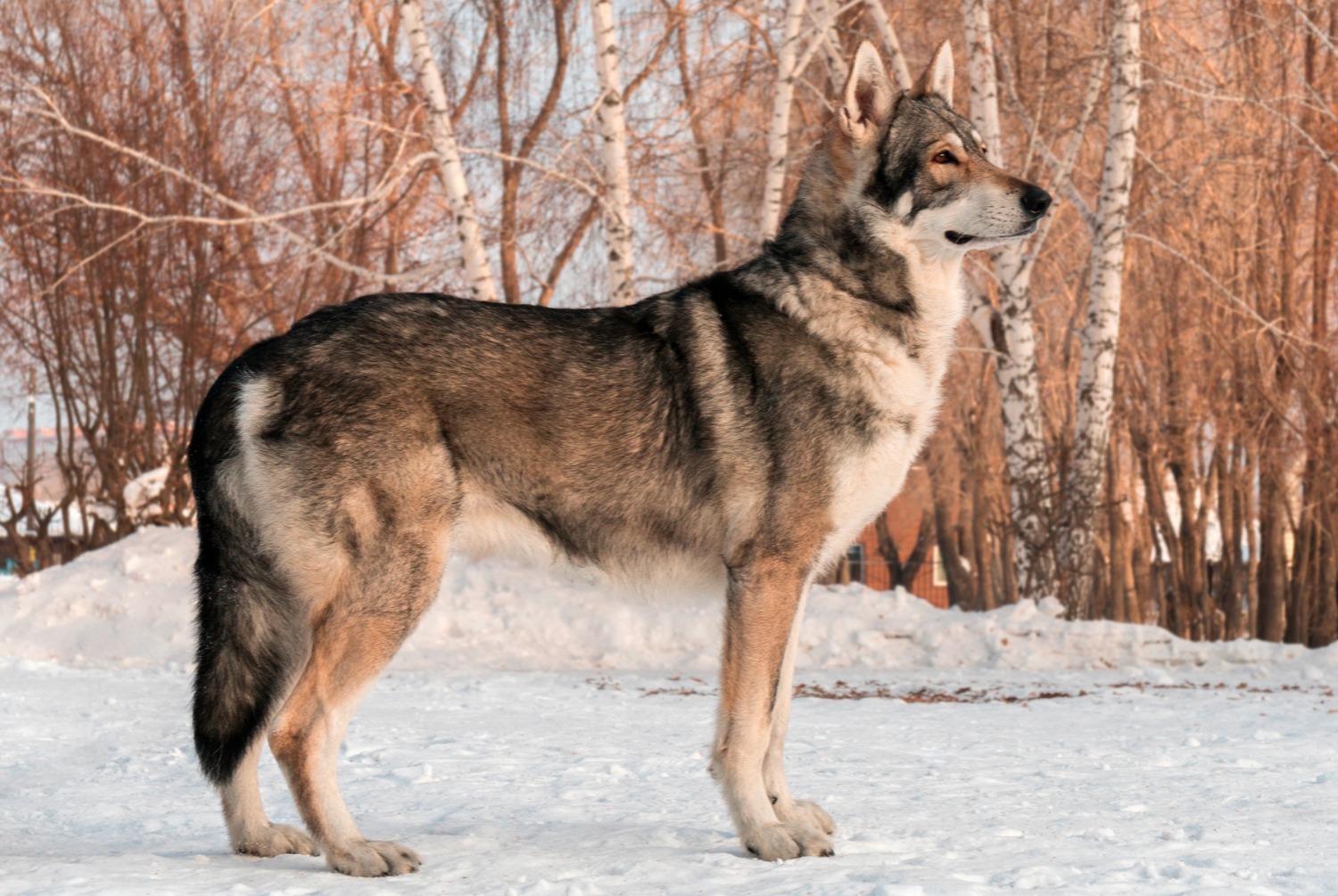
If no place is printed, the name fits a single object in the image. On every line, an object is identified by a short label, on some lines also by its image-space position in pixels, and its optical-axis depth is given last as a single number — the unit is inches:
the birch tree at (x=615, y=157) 485.7
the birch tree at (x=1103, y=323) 498.9
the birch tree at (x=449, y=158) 474.3
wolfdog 162.4
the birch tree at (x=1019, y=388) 503.5
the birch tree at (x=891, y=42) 511.8
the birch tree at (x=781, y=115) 515.8
